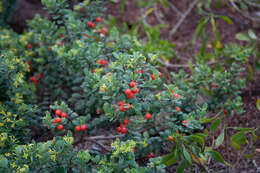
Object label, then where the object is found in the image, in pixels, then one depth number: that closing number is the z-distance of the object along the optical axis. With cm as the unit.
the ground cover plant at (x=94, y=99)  165
